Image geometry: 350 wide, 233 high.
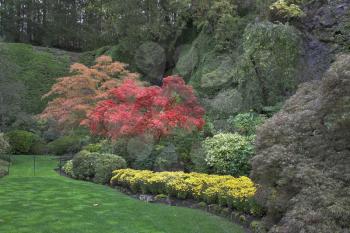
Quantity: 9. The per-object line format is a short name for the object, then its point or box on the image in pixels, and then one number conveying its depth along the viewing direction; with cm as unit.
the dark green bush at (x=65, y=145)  2313
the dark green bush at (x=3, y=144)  1630
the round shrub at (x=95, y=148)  1875
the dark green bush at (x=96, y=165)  1500
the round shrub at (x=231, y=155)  1241
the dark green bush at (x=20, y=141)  2348
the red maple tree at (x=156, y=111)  1473
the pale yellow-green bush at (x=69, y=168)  1666
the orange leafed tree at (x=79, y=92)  2142
